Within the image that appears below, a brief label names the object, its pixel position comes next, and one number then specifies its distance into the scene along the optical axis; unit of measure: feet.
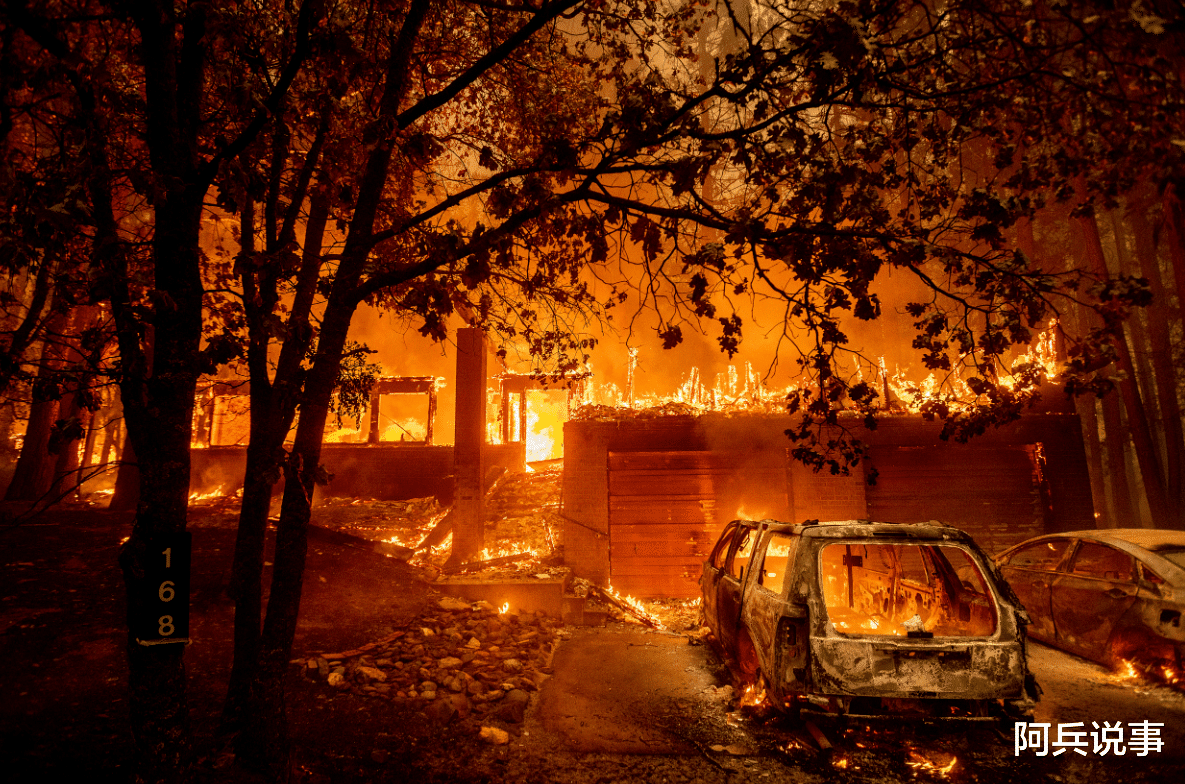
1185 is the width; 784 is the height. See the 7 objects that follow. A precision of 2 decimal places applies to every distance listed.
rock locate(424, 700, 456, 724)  17.92
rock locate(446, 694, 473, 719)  18.47
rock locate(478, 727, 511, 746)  16.70
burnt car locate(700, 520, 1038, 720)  14.56
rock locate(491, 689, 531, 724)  18.11
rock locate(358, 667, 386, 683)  19.97
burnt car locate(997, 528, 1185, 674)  18.76
